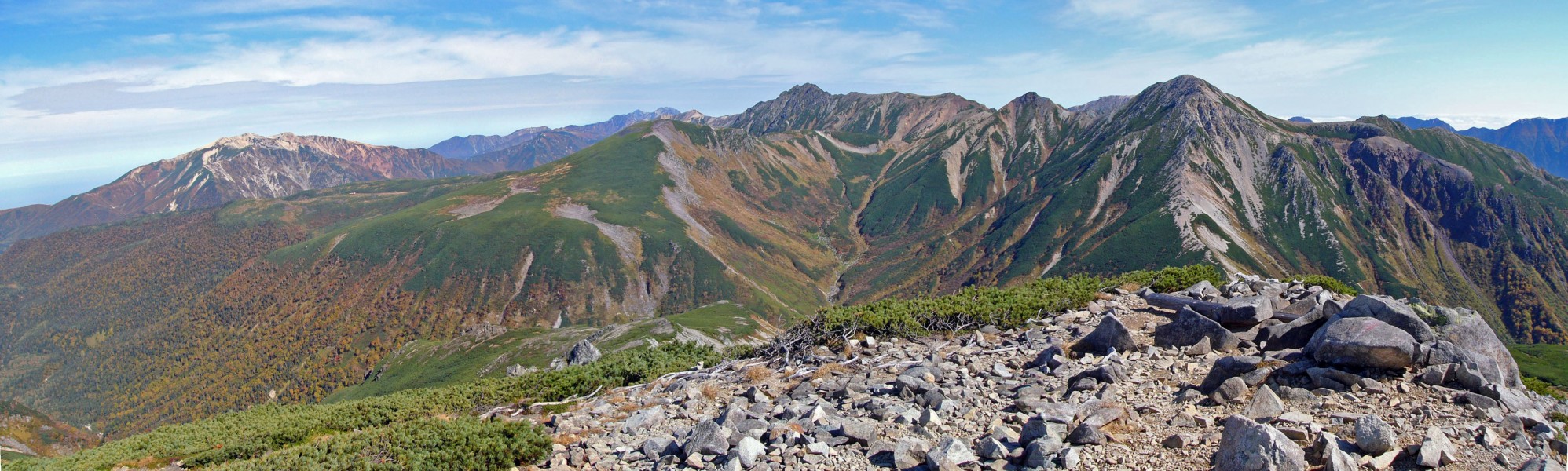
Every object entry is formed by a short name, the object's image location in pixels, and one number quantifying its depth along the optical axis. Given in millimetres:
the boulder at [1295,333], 17797
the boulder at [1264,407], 13011
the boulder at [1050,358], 18188
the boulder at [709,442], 13648
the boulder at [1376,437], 10594
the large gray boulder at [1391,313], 15070
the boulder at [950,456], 11648
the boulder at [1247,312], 19922
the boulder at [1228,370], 14914
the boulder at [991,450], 12000
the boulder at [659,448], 14297
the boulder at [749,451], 12977
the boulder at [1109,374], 16180
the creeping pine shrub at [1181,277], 28250
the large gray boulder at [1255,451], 10141
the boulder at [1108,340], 19078
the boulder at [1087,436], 12258
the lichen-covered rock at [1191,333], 18578
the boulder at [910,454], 12289
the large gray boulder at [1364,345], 13703
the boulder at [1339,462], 10109
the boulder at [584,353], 58681
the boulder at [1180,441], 11961
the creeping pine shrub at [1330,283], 28672
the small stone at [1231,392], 14031
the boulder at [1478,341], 14289
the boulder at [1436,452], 10297
